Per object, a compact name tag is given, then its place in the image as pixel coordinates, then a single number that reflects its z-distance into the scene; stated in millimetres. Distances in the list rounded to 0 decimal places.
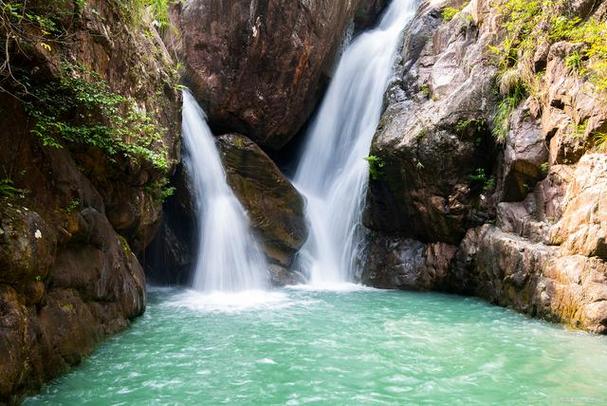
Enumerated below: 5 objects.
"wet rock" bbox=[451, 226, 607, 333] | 7012
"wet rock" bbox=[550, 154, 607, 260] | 7105
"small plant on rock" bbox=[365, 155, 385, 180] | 11859
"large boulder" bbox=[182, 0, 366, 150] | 12891
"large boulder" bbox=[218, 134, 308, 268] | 12422
